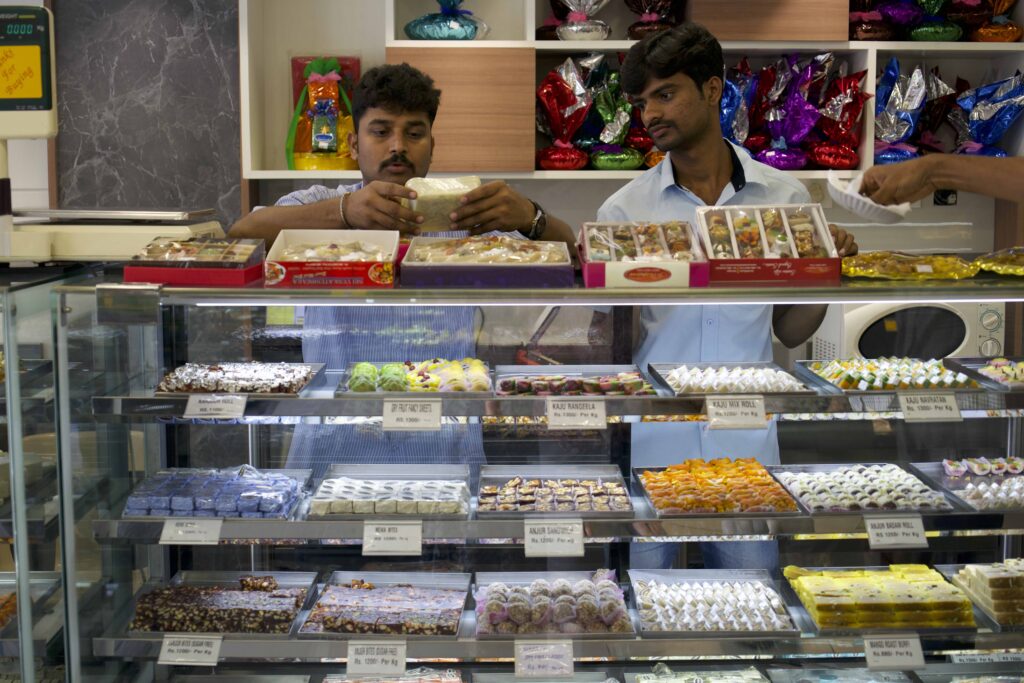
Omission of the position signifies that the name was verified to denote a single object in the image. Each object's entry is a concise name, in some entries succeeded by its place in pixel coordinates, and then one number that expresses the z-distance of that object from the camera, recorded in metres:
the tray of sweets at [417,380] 2.27
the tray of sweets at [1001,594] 2.40
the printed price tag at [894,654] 2.31
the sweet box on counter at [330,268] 2.21
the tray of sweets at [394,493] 2.30
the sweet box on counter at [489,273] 2.19
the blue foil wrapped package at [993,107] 4.67
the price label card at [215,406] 2.21
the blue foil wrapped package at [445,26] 4.55
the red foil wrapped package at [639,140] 4.66
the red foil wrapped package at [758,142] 4.68
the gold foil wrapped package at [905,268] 2.32
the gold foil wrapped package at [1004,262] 2.33
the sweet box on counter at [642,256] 2.19
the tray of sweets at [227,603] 2.34
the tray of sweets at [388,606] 2.32
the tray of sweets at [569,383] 2.28
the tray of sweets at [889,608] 2.37
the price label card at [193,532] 2.26
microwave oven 2.51
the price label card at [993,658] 2.56
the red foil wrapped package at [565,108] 4.57
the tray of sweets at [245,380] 2.27
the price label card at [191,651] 2.28
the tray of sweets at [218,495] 2.32
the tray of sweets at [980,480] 2.37
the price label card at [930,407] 2.25
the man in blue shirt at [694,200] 2.65
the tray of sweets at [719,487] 2.30
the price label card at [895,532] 2.28
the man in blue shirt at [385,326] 2.42
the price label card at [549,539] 2.25
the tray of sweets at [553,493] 2.30
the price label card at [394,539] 2.25
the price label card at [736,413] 2.21
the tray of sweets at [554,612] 2.33
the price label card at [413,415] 2.19
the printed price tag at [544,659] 2.27
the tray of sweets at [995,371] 2.31
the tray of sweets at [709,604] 2.34
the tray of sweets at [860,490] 2.33
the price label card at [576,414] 2.21
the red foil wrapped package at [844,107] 4.55
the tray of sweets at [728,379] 2.28
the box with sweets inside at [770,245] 2.21
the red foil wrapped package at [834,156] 4.62
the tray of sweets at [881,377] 2.31
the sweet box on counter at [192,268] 2.20
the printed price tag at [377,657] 2.26
